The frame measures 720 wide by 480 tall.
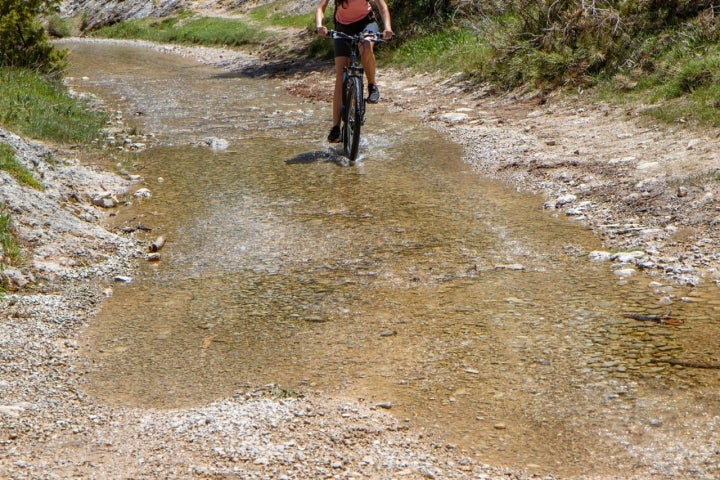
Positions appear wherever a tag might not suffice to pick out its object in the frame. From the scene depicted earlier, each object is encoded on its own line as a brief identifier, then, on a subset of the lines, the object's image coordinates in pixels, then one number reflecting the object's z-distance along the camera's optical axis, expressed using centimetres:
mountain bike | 890
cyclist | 902
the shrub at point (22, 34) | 1400
